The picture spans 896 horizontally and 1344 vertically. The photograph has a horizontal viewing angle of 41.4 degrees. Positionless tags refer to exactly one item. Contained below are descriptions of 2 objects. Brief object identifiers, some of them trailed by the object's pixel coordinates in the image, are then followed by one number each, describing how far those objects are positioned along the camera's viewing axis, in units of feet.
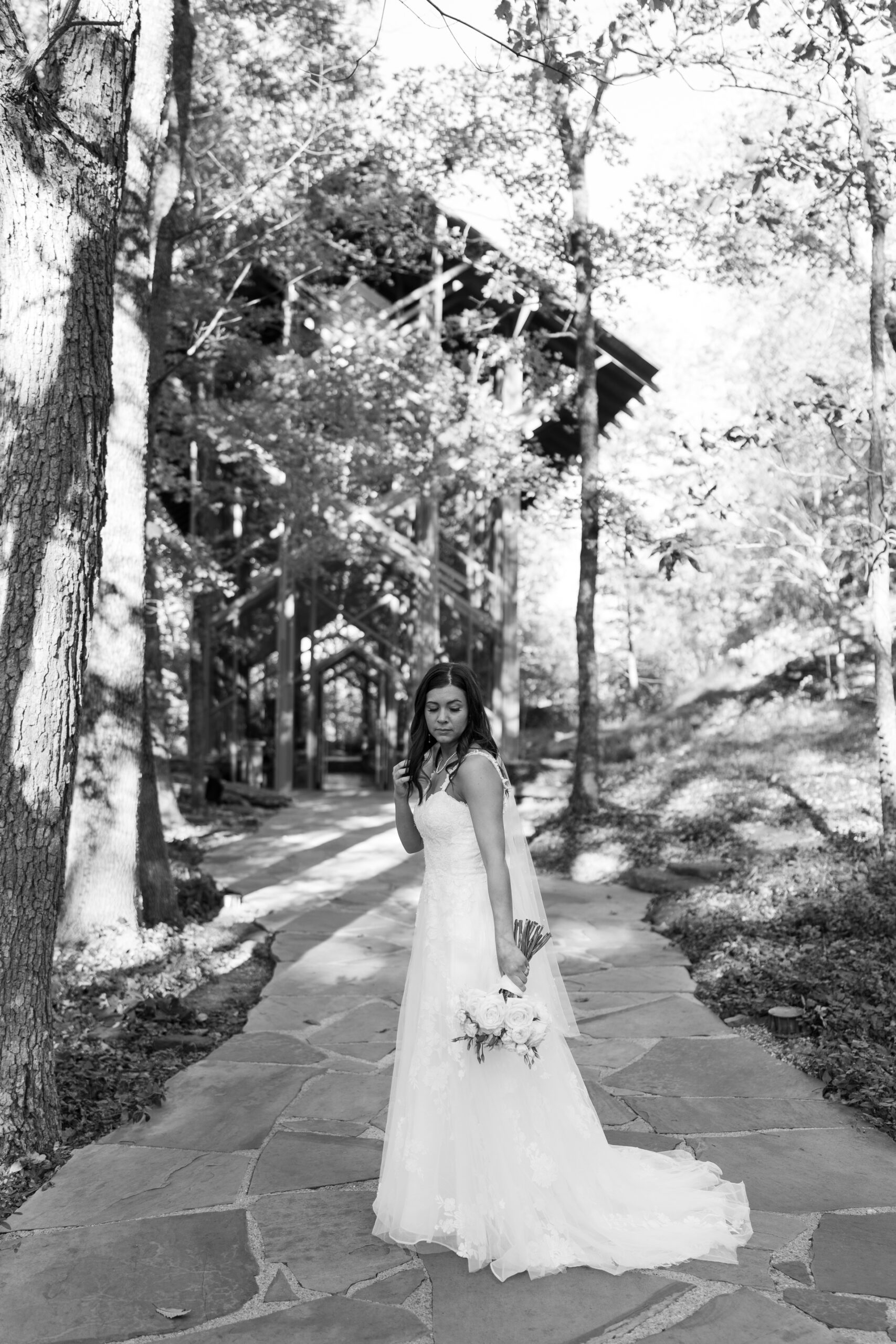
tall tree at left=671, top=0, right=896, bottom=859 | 28.96
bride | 12.96
